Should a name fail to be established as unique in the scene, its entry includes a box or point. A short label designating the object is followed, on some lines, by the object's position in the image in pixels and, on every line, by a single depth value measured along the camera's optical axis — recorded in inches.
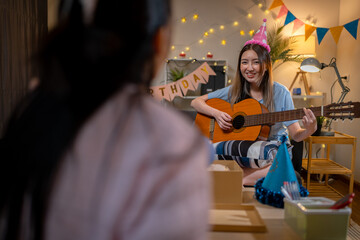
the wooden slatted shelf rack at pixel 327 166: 111.0
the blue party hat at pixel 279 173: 38.6
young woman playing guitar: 77.7
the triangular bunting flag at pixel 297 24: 154.1
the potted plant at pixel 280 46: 146.3
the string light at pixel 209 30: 157.6
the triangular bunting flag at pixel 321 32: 143.3
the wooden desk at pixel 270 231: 29.7
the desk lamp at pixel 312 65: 120.8
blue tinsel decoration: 38.3
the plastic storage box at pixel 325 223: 28.9
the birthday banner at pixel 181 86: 147.9
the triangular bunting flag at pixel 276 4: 149.3
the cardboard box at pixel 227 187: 36.8
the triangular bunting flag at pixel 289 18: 149.0
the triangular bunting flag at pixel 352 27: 129.6
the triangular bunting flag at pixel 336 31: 140.6
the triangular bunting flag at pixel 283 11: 153.6
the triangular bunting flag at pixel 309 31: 142.4
